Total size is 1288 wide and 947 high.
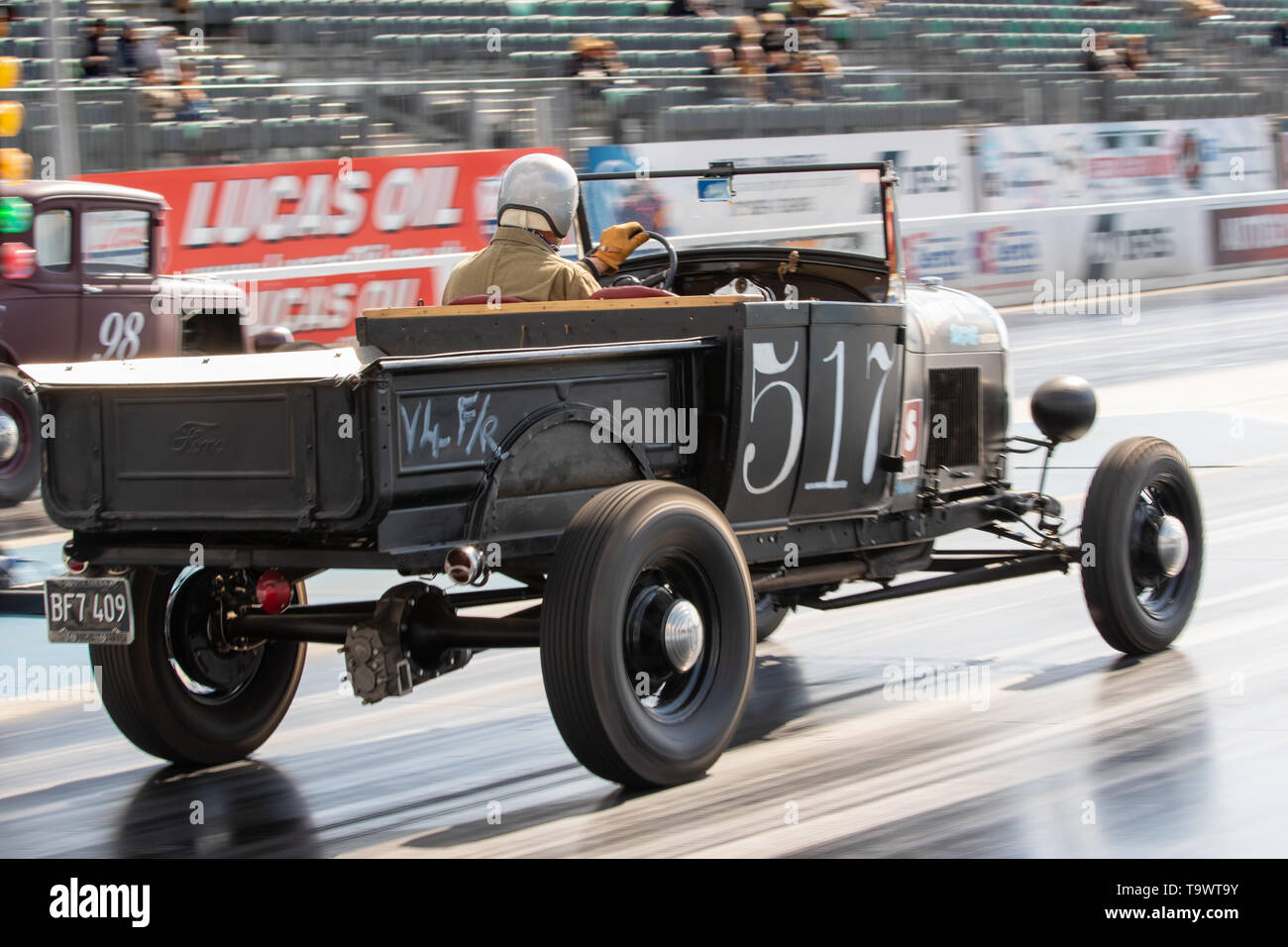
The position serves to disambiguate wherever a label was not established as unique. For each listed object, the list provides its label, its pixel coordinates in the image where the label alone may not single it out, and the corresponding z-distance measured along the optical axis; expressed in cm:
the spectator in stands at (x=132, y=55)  1695
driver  546
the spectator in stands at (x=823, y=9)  2392
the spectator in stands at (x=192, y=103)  1667
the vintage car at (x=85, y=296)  1115
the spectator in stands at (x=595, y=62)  2050
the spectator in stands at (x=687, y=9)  2359
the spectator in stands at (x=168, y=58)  1714
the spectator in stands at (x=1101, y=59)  2759
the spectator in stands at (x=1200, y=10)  3089
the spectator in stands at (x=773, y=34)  2283
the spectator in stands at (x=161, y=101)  1623
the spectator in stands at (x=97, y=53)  1694
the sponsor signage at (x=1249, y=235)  2405
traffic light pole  1422
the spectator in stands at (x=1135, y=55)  2798
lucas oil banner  1559
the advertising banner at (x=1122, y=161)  2303
